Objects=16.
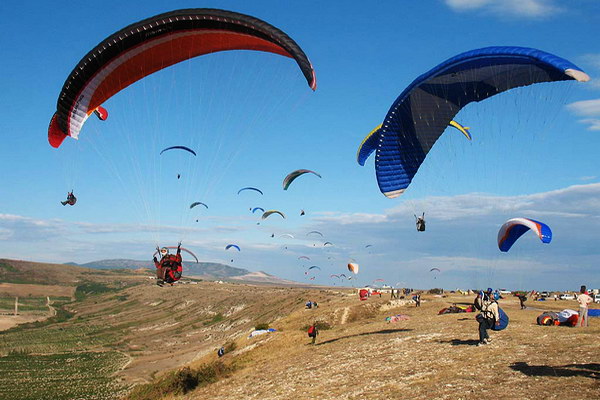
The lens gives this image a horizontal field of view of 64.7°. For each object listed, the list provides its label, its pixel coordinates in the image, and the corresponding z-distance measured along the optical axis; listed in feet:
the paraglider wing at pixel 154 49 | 50.93
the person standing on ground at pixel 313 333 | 74.74
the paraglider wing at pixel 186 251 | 61.22
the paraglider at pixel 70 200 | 70.48
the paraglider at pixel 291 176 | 102.32
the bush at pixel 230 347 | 103.87
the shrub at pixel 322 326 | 101.22
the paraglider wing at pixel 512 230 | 63.54
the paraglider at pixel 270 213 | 138.21
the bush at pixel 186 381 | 73.20
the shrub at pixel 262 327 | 119.81
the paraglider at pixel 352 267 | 135.85
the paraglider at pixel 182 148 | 83.11
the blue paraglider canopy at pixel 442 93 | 45.34
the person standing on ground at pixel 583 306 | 56.72
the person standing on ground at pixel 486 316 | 49.29
